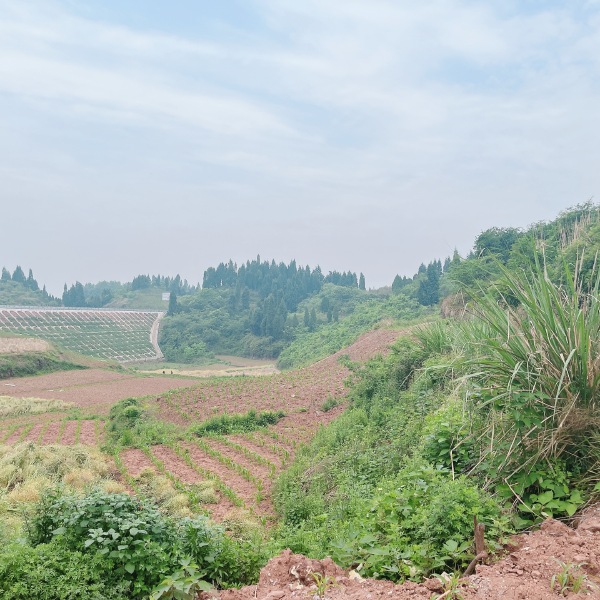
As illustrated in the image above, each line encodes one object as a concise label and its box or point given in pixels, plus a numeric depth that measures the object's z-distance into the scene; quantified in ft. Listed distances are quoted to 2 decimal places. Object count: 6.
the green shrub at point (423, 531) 10.30
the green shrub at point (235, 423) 50.39
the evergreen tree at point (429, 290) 171.83
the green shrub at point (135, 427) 45.75
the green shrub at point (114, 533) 11.64
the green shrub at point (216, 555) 12.44
